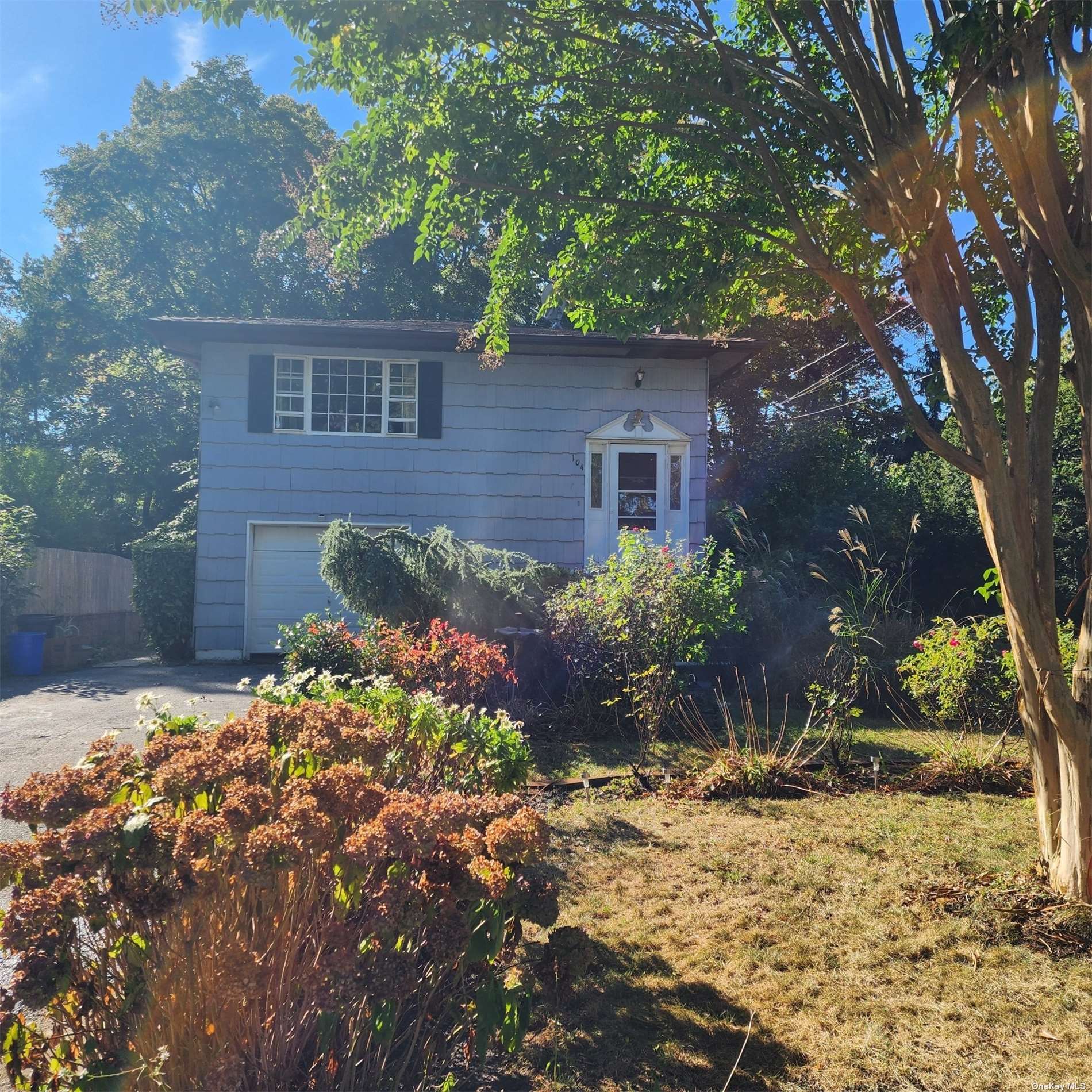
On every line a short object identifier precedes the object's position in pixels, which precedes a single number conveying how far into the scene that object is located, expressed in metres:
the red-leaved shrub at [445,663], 5.66
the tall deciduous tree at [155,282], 22.31
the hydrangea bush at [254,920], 1.94
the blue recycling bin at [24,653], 12.12
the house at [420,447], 12.20
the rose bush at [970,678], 7.05
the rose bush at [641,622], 7.02
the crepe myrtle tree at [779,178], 3.67
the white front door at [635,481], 12.52
